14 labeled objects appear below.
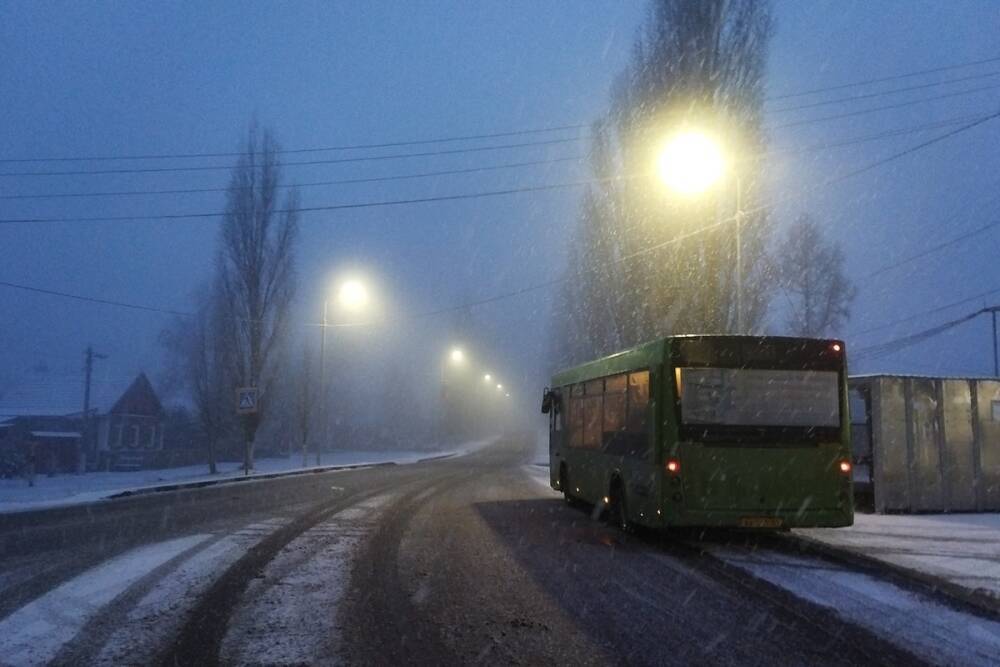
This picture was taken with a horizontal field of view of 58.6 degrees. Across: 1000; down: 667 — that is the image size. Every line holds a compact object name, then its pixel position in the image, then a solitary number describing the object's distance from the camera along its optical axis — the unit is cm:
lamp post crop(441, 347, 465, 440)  7200
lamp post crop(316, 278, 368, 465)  4247
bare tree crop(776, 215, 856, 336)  4425
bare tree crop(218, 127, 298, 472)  3681
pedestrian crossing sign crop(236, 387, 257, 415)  3142
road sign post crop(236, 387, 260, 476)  3142
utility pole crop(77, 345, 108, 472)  5936
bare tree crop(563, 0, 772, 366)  2598
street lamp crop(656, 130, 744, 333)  2130
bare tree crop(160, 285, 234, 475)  4753
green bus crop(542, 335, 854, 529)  1130
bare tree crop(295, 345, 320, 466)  4041
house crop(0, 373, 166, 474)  5484
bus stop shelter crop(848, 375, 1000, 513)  1581
